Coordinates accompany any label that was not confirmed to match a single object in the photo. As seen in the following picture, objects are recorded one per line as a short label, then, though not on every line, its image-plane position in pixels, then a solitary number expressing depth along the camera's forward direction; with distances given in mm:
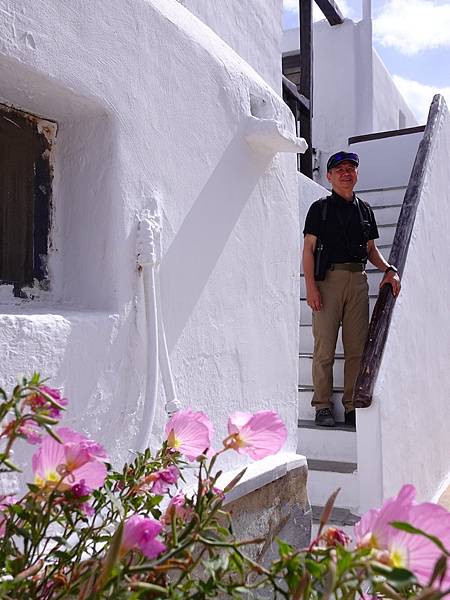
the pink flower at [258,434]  971
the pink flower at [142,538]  766
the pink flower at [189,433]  1070
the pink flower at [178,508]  873
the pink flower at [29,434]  833
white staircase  3623
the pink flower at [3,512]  853
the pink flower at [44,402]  813
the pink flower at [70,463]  846
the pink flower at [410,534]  649
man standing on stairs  4113
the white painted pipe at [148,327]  1990
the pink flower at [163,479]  992
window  1804
